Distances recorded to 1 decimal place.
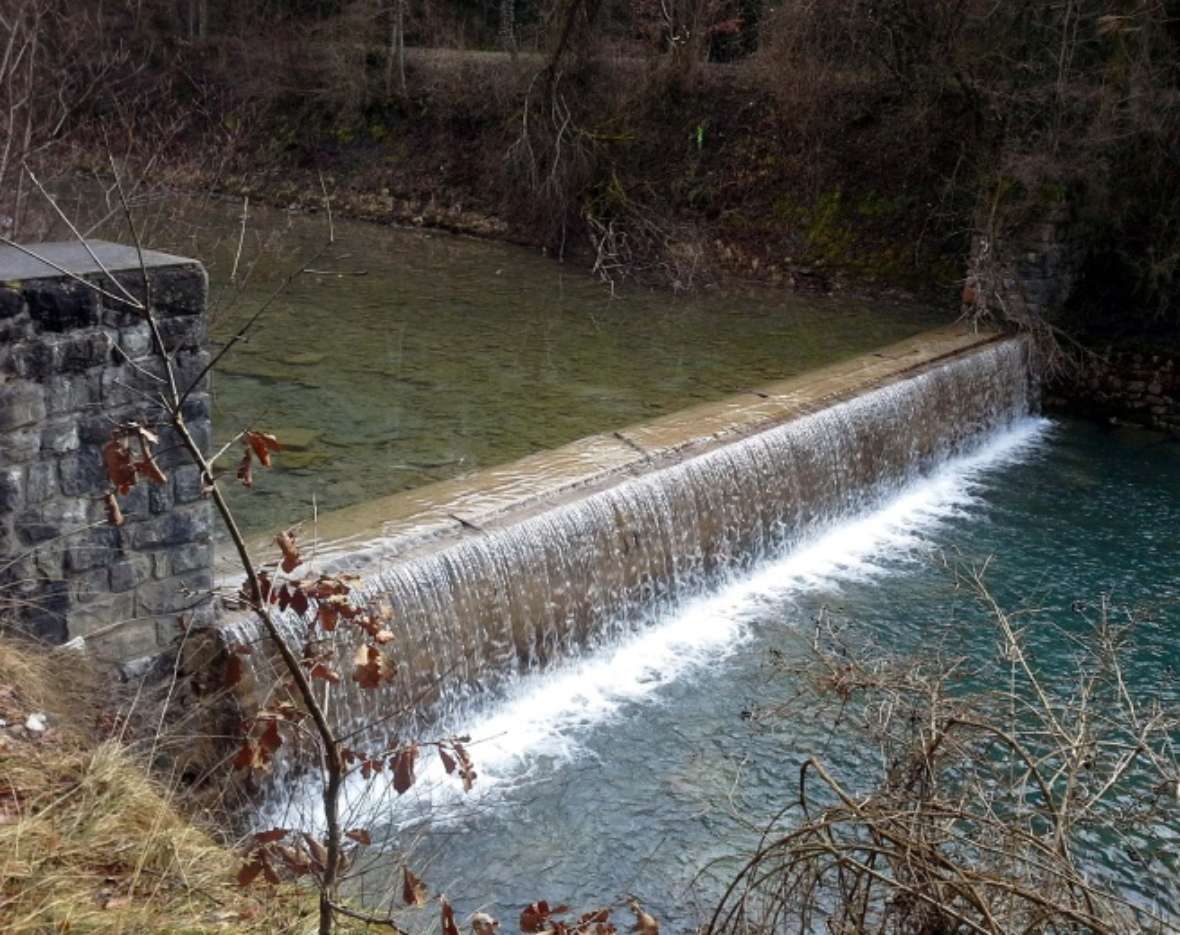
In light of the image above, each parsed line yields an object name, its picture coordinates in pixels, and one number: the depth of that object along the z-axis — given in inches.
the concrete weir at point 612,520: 219.5
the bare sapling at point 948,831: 101.7
